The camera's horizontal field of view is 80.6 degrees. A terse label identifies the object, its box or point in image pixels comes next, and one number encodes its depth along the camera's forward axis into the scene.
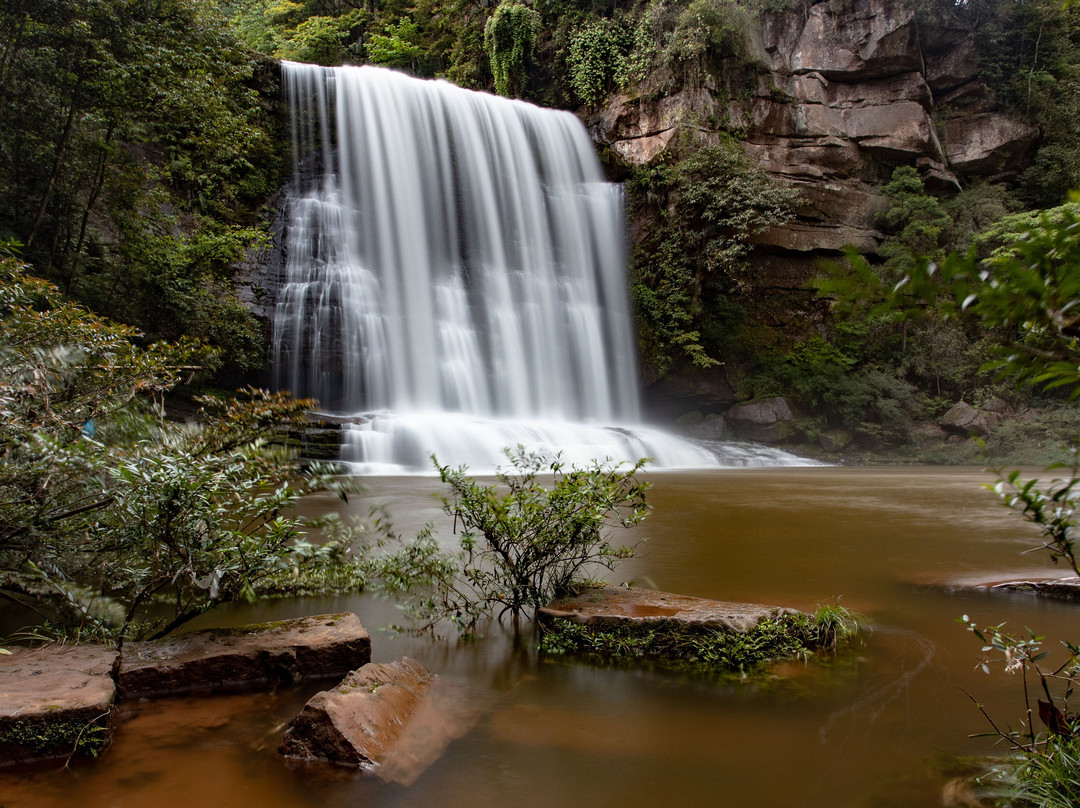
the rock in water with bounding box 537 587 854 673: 3.10
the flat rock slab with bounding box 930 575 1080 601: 3.94
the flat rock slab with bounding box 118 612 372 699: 2.78
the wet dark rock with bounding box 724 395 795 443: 19.27
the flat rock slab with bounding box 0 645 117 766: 2.22
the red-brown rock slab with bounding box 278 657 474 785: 2.26
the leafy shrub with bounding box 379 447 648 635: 3.58
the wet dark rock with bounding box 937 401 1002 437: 17.53
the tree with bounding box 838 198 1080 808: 1.16
